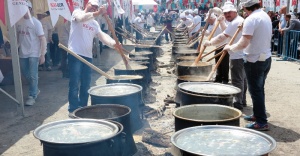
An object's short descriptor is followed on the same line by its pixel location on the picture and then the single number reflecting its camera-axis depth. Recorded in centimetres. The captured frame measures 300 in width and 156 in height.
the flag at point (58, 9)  877
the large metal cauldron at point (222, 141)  283
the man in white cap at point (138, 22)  2498
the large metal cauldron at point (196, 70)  672
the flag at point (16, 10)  592
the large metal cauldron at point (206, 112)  402
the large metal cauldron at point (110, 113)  420
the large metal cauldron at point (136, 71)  657
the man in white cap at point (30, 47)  719
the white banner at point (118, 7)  1441
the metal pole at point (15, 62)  607
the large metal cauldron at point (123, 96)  477
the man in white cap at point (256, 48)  498
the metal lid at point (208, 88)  474
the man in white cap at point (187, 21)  1948
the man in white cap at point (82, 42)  573
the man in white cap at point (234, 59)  651
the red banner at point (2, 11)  596
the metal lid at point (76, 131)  312
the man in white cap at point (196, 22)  1820
